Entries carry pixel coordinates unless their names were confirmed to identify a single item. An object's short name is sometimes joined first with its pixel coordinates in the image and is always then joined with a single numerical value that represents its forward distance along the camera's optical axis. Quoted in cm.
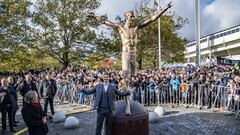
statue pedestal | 441
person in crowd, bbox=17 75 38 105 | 662
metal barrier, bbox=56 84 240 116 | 706
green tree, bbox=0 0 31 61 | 1476
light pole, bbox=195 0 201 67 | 1259
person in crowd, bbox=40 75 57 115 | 672
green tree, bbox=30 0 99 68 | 1638
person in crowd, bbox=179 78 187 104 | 795
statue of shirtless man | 553
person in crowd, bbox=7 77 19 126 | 570
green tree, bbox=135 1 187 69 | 1911
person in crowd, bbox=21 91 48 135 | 357
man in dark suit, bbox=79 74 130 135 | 448
